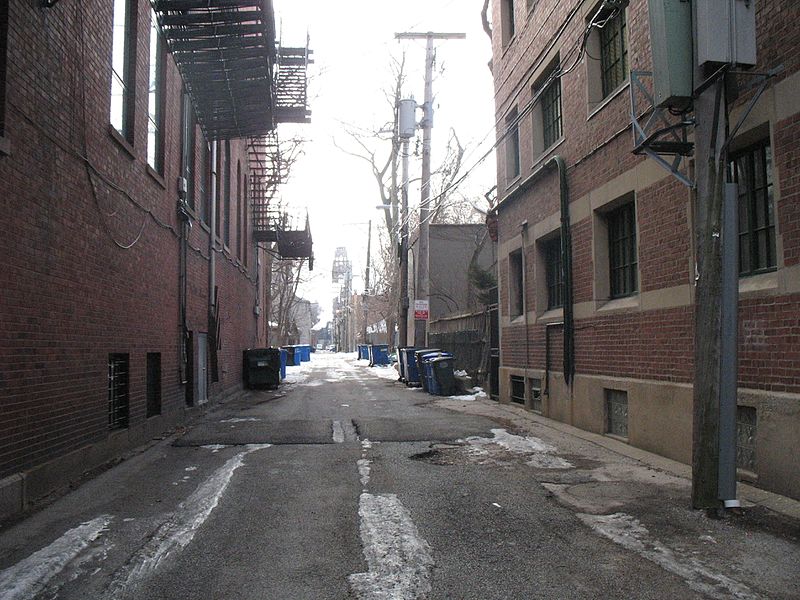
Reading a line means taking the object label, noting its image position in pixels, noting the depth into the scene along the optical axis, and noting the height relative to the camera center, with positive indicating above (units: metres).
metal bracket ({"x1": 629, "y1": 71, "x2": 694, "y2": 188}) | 6.19 +1.81
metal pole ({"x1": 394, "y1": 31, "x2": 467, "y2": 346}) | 22.06 +5.82
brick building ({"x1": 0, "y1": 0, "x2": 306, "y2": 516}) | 6.02 +1.50
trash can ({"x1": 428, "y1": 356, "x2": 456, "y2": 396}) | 18.31 -1.15
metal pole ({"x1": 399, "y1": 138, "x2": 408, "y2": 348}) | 25.28 +2.26
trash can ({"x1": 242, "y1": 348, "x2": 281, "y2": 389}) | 20.69 -0.98
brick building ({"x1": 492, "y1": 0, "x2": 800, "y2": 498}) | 6.08 +1.18
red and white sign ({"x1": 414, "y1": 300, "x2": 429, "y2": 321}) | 22.19 +0.82
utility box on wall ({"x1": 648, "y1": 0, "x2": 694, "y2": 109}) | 5.80 +2.42
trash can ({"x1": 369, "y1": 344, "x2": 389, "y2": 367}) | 38.88 -1.18
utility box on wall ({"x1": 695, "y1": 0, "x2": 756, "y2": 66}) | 5.52 +2.45
